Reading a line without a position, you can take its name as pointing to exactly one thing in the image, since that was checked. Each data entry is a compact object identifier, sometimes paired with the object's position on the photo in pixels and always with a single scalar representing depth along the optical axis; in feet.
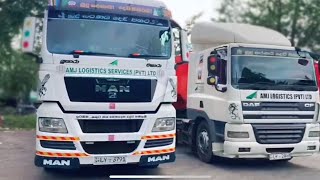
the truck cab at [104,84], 20.66
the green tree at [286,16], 82.38
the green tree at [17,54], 52.45
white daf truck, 25.82
